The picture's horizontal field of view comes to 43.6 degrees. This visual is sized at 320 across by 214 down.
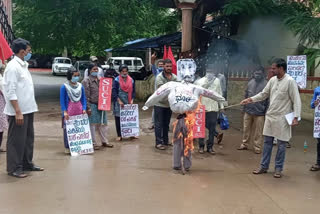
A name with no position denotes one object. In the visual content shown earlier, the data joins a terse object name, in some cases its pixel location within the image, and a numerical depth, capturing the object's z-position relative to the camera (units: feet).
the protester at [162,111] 25.38
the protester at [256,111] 25.50
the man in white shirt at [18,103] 17.69
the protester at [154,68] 32.32
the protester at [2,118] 22.91
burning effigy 19.92
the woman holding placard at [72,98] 22.54
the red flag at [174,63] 33.09
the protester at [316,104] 21.39
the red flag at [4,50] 21.31
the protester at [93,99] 24.99
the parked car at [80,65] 84.65
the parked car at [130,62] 86.66
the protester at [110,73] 35.88
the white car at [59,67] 108.88
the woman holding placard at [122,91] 27.07
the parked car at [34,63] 144.91
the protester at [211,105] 24.59
